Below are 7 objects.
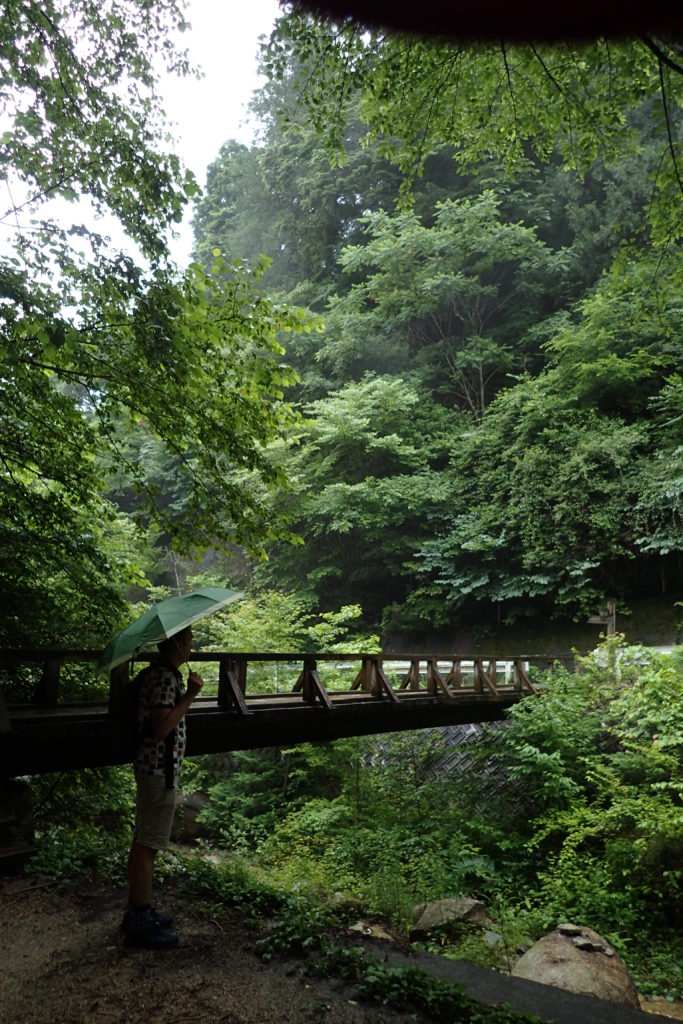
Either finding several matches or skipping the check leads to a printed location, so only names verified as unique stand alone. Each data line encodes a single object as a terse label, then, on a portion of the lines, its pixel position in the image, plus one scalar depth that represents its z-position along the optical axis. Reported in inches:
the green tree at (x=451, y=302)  848.9
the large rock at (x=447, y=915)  230.7
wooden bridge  161.5
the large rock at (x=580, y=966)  171.5
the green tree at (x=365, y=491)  784.9
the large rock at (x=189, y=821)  437.4
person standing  129.1
